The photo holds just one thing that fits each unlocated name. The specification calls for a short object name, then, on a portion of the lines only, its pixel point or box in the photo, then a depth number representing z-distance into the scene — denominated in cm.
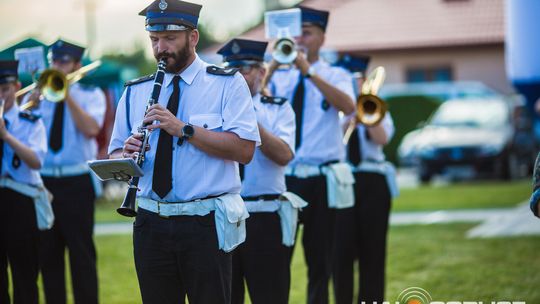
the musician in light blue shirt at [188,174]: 932
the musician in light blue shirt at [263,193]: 1165
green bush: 5519
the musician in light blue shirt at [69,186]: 1481
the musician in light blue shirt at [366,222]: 1519
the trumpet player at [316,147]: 1371
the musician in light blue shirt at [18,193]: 1318
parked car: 4360
